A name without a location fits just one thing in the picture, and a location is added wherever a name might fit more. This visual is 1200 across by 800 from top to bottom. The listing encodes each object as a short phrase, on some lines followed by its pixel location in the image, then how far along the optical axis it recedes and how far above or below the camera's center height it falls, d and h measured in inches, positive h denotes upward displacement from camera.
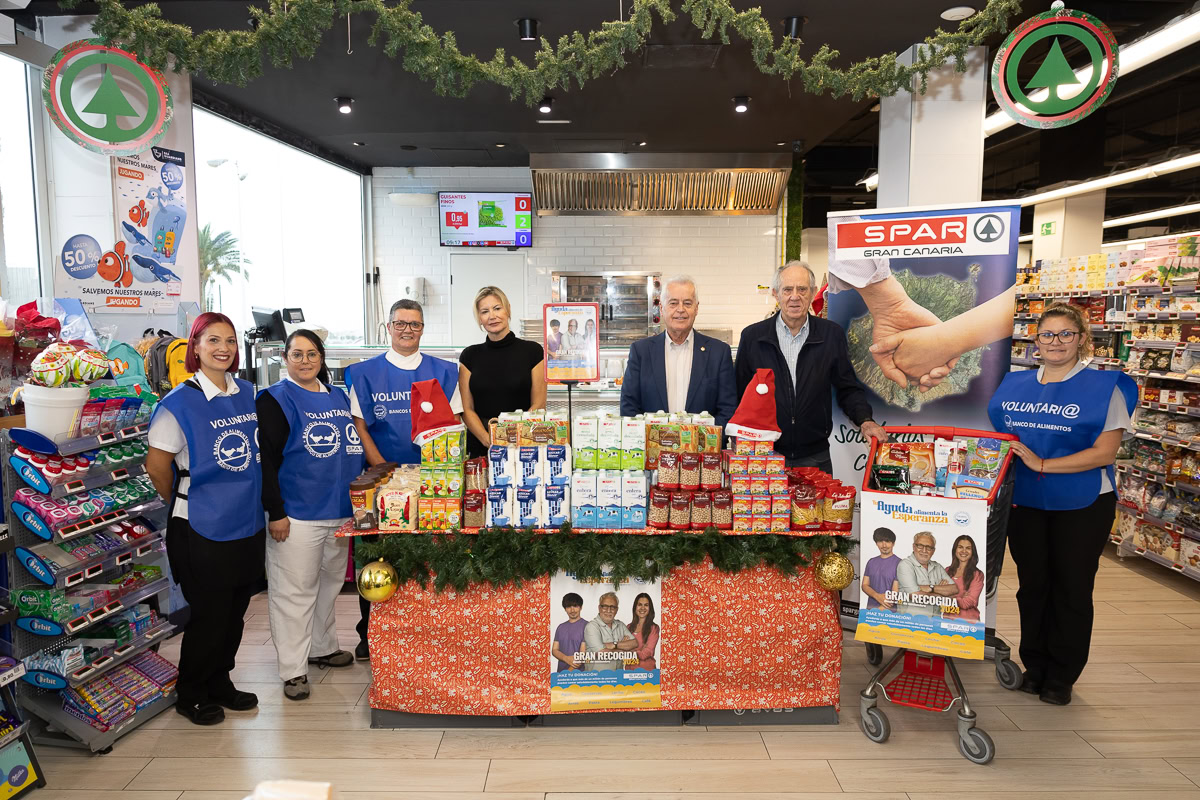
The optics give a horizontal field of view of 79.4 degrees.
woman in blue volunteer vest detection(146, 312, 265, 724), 114.3 -24.6
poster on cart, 105.7 -34.6
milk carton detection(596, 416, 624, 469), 111.0 -15.5
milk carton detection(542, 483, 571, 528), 111.7 -25.4
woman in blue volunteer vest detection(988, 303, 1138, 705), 120.3 -24.4
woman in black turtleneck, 146.3 -7.4
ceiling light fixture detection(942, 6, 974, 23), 162.4 +74.4
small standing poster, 146.7 -0.7
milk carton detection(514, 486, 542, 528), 111.3 -25.9
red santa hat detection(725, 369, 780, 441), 110.9 -11.7
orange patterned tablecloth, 114.9 -48.6
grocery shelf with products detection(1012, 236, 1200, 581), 193.6 -15.1
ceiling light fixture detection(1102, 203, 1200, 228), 459.9 +85.4
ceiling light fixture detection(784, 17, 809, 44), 167.0 +73.4
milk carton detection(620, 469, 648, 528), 111.3 -25.0
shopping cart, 109.7 -56.9
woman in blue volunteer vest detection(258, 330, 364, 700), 123.9 -25.2
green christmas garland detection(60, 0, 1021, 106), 139.2 +59.7
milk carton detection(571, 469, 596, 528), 111.4 -24.4
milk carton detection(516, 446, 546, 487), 110.7 -19.7
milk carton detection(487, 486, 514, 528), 111.2 -25.7
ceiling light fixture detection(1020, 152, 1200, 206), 328.5 +81.0
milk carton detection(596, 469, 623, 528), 111.0 -24.4
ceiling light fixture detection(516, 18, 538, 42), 173.2 +74.9
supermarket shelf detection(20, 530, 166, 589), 110.7 -36.5
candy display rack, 109.6 -39.1
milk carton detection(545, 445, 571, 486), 110.9 -19.3
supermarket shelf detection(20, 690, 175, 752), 112.6 -60.6
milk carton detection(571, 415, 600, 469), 111.3 -15.8
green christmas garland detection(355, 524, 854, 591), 111.3 -33.1
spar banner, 148.0 +7.1
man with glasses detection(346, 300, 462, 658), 136.2 -9.6
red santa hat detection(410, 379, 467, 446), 111.4 -11.5
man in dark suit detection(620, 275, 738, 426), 141.5 -5.9
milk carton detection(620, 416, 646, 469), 111.1 -15.7
